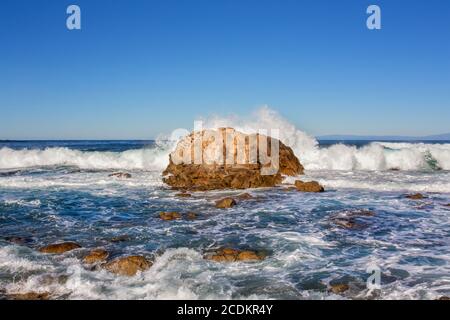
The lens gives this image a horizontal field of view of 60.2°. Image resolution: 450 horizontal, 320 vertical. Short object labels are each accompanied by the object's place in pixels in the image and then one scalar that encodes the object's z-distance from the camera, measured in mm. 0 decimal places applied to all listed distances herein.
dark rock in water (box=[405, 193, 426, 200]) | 14234
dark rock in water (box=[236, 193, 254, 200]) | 14359
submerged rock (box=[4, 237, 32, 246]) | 8734
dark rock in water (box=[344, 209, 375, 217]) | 11430
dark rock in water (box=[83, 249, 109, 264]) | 7422
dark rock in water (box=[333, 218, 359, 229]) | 10141
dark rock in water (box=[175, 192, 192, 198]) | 15039
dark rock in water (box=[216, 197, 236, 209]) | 12820
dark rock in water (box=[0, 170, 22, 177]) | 23856
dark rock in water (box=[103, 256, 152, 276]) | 6863
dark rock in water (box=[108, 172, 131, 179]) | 21125
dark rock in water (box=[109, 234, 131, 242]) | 8953
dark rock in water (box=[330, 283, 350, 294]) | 6055
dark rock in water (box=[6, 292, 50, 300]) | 5754
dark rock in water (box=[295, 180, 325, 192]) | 15930
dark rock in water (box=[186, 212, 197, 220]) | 11219
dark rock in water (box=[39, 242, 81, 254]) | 8021
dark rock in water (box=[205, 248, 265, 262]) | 7602
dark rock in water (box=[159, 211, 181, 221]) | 11152
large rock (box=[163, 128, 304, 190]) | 17578
